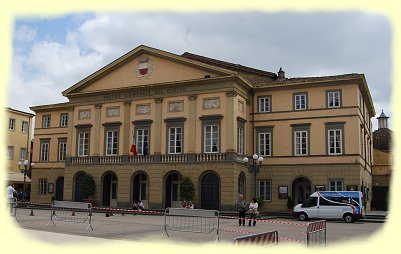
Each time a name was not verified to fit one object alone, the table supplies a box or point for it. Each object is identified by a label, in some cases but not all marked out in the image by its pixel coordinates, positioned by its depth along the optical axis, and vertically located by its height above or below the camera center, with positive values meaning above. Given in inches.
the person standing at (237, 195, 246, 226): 968.9 -68.2
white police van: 1128.8 -68.1
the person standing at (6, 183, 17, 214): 905.5 -47.3
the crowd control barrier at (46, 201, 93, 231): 818.0 -69.9
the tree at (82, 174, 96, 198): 1556.3 -38.9
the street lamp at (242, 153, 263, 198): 1164.2 +39.5
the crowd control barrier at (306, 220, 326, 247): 443.8 -55.9
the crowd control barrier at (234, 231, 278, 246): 309.4 -45.1
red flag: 1498.5 +89.4
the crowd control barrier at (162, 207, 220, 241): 692.1 -70.0
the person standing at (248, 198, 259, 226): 961.4 -69.6
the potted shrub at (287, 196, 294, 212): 1397.1 -78.0
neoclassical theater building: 1381.6 +143.2
